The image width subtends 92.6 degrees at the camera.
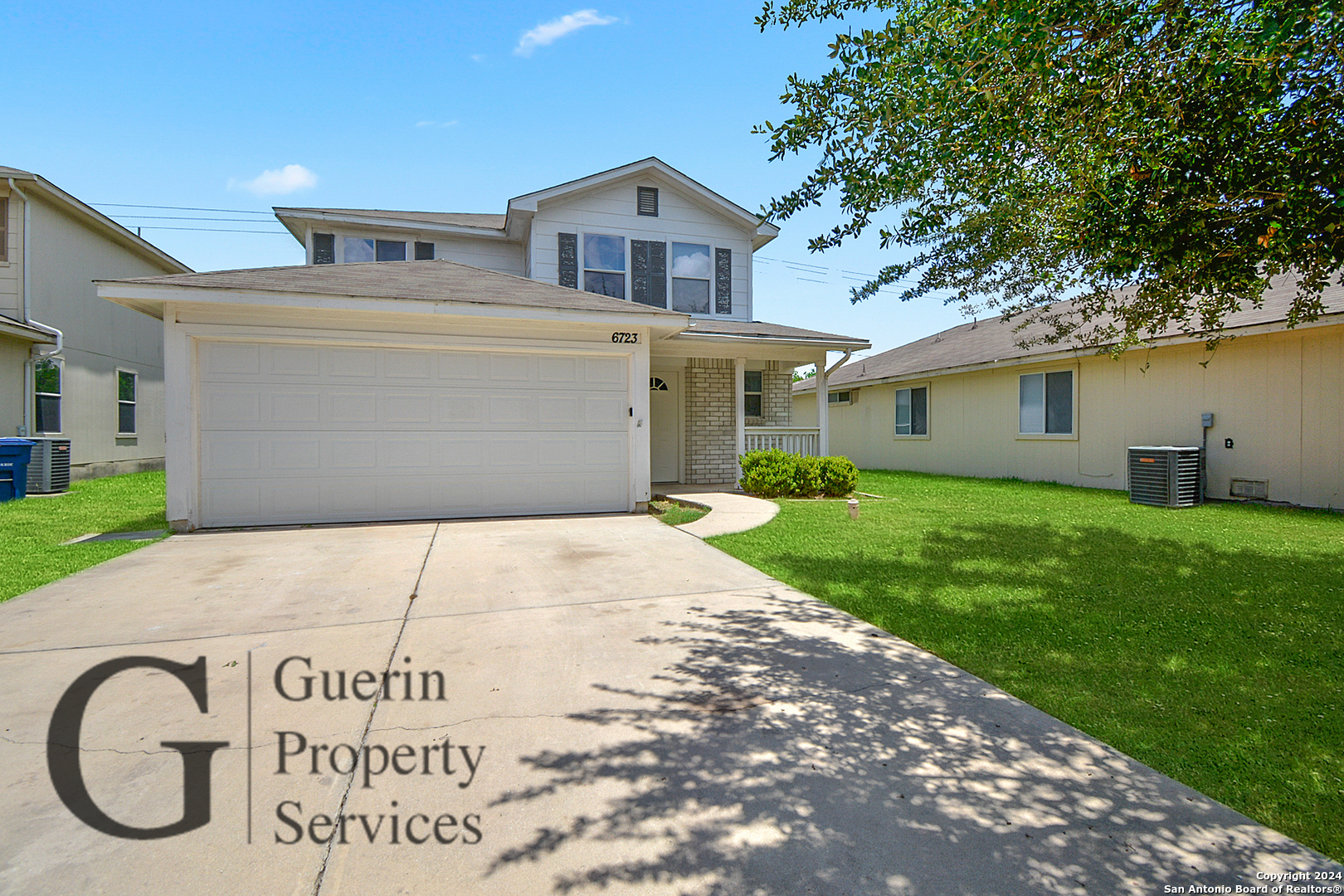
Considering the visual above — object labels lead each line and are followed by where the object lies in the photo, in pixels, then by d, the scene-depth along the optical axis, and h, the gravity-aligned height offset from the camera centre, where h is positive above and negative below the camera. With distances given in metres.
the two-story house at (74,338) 12.51 +2.30
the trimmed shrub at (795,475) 10.84 -0.57
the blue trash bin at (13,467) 10.49 -0.38
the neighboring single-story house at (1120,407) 9.59 +0.70
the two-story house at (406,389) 8.00 +0.74
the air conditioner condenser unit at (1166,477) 10.11 -0.56
